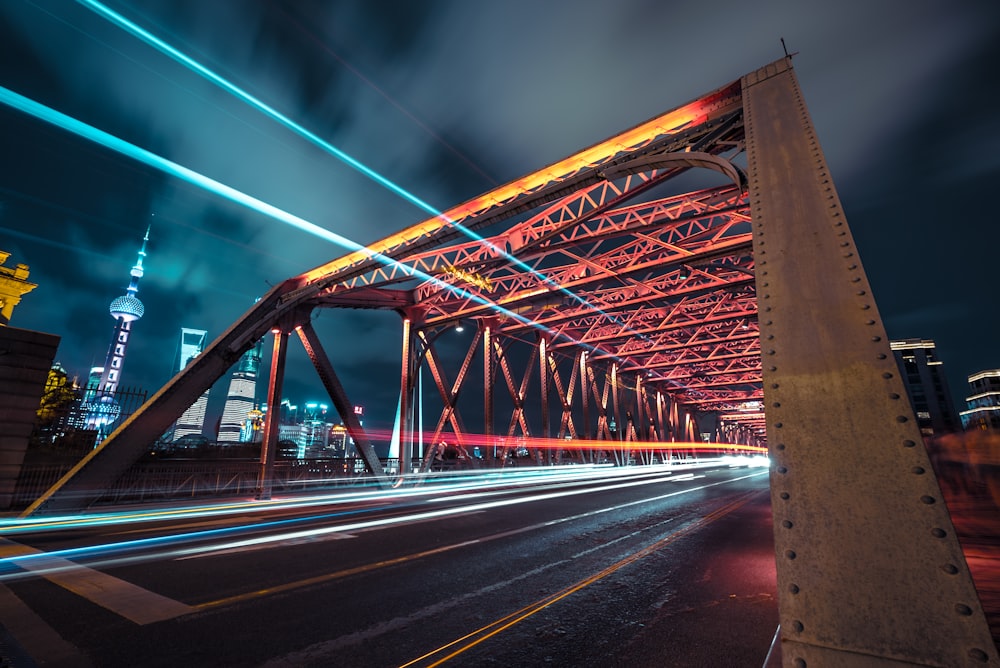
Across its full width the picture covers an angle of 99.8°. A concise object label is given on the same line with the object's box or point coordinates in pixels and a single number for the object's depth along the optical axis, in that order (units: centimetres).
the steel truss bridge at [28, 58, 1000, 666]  190
